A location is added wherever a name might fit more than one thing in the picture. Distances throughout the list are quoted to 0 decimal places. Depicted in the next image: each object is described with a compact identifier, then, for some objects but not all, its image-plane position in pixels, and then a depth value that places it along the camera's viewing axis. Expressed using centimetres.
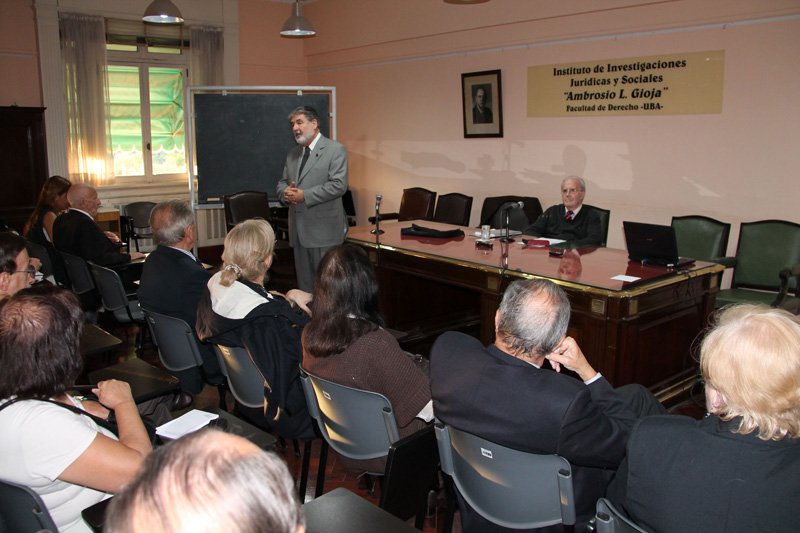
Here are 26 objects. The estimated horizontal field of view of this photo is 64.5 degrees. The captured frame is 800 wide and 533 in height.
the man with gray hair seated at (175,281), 311
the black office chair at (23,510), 147
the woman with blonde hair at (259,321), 248
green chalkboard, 646
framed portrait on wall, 634
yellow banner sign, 483
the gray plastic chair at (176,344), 298
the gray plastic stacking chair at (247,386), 262
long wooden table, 325
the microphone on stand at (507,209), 379
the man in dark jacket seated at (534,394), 162
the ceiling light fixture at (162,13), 563
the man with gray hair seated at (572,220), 473
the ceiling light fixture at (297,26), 643
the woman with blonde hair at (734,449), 134
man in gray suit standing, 463
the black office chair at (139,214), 729
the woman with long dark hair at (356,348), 218
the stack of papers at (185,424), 186
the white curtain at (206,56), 791
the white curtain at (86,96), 709
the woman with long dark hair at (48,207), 470
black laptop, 360
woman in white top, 145
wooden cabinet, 649
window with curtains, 762
